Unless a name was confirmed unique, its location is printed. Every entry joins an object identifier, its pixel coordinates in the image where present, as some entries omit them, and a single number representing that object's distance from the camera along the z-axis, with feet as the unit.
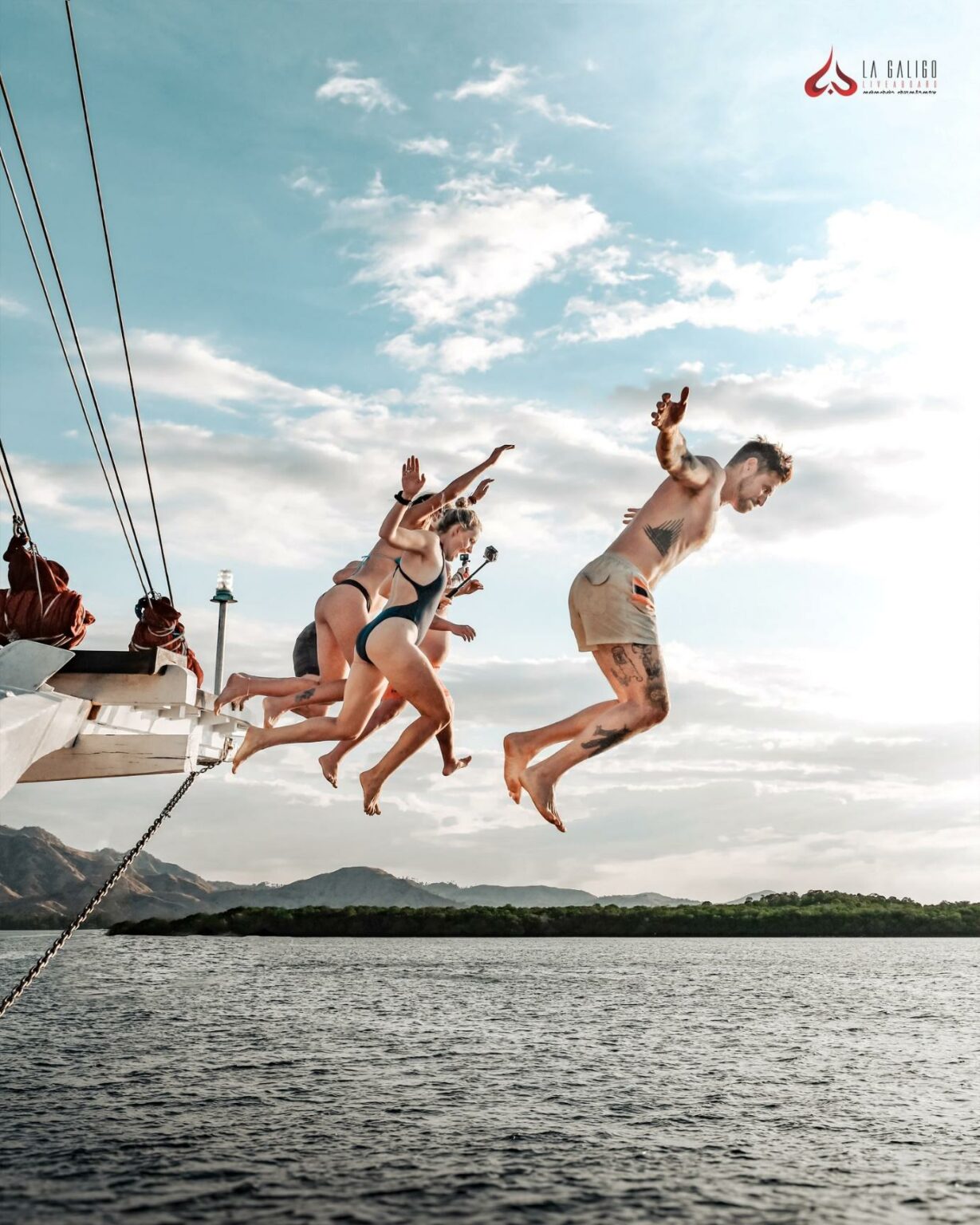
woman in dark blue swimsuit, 25.63
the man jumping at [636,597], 20.94
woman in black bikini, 28.91
